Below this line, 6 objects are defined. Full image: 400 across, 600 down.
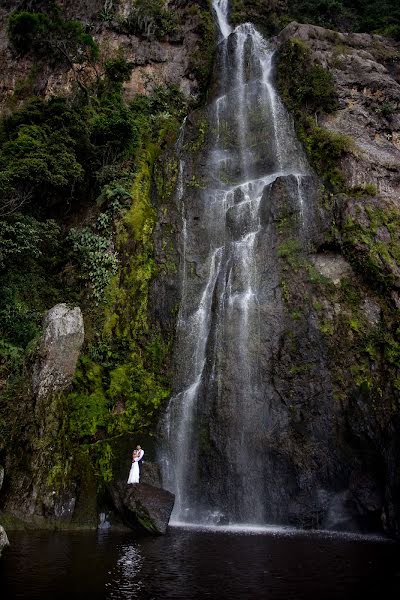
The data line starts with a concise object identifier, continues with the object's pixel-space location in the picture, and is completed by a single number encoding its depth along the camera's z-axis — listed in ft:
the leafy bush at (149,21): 89.51
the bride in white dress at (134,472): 43.32
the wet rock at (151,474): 44.91
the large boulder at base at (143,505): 39.37
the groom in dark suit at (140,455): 44.94
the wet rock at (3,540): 29.43
